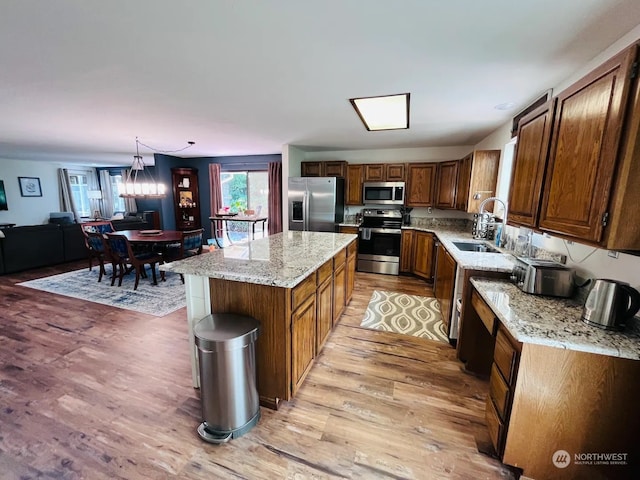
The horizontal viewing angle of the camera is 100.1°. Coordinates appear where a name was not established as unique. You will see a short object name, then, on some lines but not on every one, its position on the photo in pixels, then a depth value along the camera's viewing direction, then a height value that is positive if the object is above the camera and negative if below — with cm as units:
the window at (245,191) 705 +7
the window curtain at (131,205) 934 -45
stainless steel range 499 -86
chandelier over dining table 498 +5
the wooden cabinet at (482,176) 339 +26
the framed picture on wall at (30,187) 819 +11
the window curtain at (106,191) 991 +2
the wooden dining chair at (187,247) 445 -92
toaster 172 -53
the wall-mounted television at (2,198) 774 -22
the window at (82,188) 954 +11
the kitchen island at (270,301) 177 -75
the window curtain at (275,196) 665 -5
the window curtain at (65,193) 901 -6
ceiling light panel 270 +98
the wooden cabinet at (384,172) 508 +44
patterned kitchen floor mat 303 -149
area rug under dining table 362 -150
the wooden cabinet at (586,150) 117 +24
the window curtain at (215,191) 714 +6
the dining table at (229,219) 632 -62
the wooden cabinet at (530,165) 169 +22
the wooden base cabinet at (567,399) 122 -96
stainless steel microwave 508 +5
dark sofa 478 -106
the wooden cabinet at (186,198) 705 -14
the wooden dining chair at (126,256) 413 -103
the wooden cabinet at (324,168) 539 +53
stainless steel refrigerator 496 -16
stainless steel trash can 158 -111
